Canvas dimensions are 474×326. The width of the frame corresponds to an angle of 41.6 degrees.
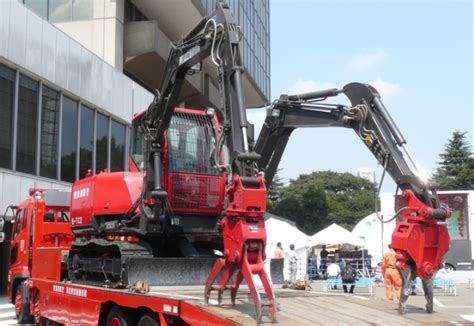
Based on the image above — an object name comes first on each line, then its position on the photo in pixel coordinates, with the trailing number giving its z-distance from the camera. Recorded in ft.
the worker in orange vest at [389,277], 43.65
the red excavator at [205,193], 25.59
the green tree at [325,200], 264.72
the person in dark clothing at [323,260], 99.48
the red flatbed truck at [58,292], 26.84
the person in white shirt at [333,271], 81.00
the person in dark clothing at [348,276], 73.97
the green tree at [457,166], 200.85
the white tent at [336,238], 116.47
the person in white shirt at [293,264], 79.24
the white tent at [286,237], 97.45
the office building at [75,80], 63.62
